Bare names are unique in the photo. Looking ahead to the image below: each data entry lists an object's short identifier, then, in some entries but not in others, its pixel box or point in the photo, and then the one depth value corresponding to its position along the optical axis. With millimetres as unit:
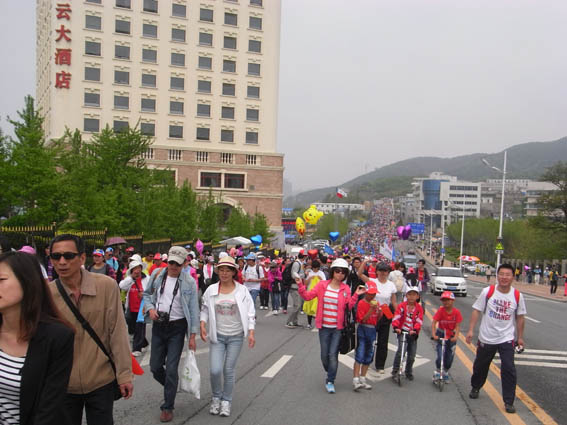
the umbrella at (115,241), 18577
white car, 25516
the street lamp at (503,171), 37619
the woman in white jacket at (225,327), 5984
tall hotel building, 51188
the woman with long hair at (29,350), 2588
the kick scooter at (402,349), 7680
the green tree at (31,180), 20094
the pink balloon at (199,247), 24000
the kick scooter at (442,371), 7387
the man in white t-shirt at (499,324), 6785
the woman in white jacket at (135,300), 9320
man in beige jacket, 3721
